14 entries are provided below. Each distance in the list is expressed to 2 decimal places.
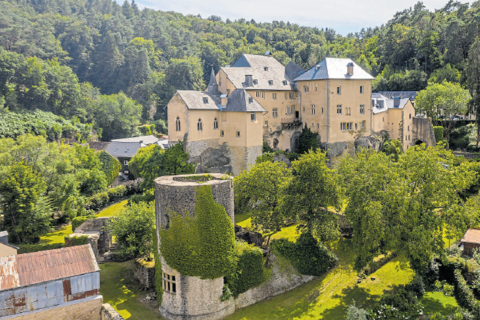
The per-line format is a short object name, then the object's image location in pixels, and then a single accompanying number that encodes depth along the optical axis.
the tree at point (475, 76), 57.78
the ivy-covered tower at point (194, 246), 28.28
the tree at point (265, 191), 35.78
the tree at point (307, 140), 56.31
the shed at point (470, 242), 34.38
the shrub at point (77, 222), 44.19
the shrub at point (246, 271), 30.06
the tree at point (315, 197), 33.69
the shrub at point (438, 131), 69.31
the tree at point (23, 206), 41.97
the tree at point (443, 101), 69.88
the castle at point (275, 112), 50.00
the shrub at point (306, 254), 33.56
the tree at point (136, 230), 36.69
